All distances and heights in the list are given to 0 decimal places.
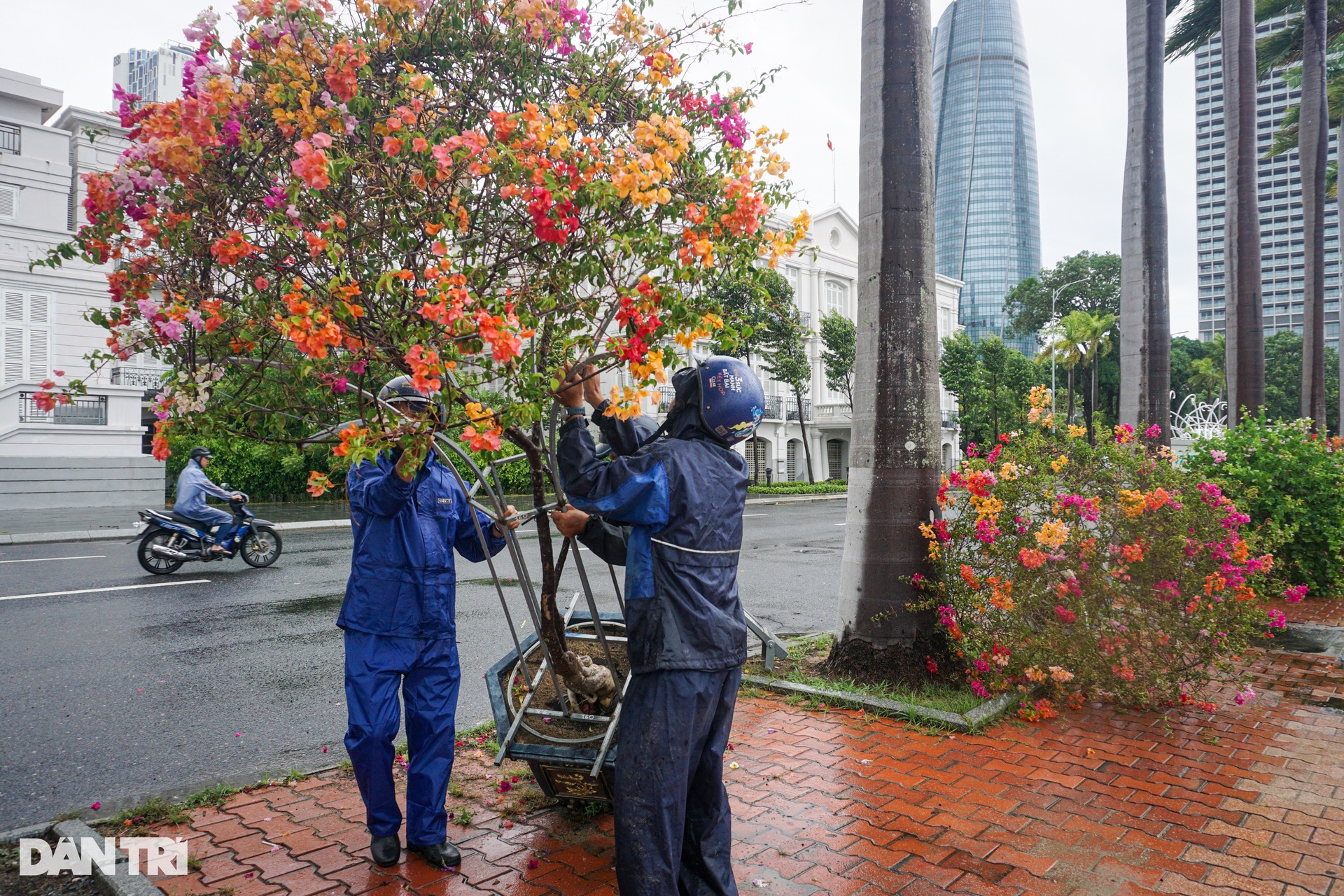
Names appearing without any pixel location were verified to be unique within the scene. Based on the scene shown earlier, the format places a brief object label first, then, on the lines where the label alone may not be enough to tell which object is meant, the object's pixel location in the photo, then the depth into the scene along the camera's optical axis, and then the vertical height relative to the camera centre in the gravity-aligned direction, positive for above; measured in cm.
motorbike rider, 1036 -58
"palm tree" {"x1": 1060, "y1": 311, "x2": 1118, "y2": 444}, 4906 +739
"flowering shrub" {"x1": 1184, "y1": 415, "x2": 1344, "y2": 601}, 839 -37
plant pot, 306 -107
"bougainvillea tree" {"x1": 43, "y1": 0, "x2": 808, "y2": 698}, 233 +69
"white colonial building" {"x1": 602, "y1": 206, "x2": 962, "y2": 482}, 4022 +279
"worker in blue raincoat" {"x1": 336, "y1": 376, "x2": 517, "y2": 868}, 300 -71
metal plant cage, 300 -102
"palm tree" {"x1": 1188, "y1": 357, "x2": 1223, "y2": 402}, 5950 +595
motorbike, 1012 -108
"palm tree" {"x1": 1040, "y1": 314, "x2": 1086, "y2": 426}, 4953 +683
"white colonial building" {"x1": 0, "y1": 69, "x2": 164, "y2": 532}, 1906 +265
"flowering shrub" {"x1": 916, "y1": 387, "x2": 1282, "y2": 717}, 483 -74
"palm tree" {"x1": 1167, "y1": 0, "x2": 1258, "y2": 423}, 1153 +345
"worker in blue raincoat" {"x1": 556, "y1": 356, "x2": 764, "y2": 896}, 247 -51
